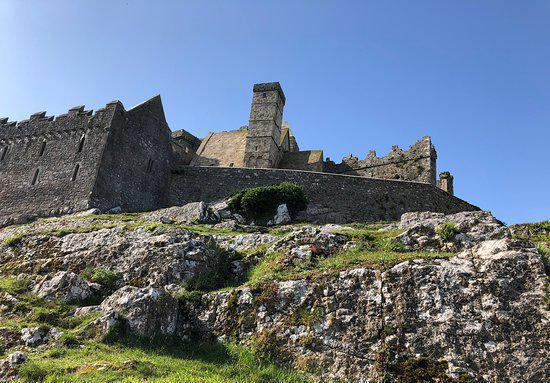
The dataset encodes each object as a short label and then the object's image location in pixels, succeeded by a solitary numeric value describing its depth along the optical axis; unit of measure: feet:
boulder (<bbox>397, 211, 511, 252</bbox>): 47.42
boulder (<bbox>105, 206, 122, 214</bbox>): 99.60
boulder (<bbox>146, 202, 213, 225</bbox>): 83.92
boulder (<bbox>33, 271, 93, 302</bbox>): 49.29
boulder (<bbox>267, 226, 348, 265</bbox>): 50.96
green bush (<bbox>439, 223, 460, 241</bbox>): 48.80
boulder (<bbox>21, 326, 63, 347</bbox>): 40.14
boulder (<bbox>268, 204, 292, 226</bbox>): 90.69
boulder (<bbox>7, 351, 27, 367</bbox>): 35.04
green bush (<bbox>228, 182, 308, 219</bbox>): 93.76
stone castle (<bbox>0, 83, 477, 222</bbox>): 103.35
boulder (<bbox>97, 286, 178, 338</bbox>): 42.50
